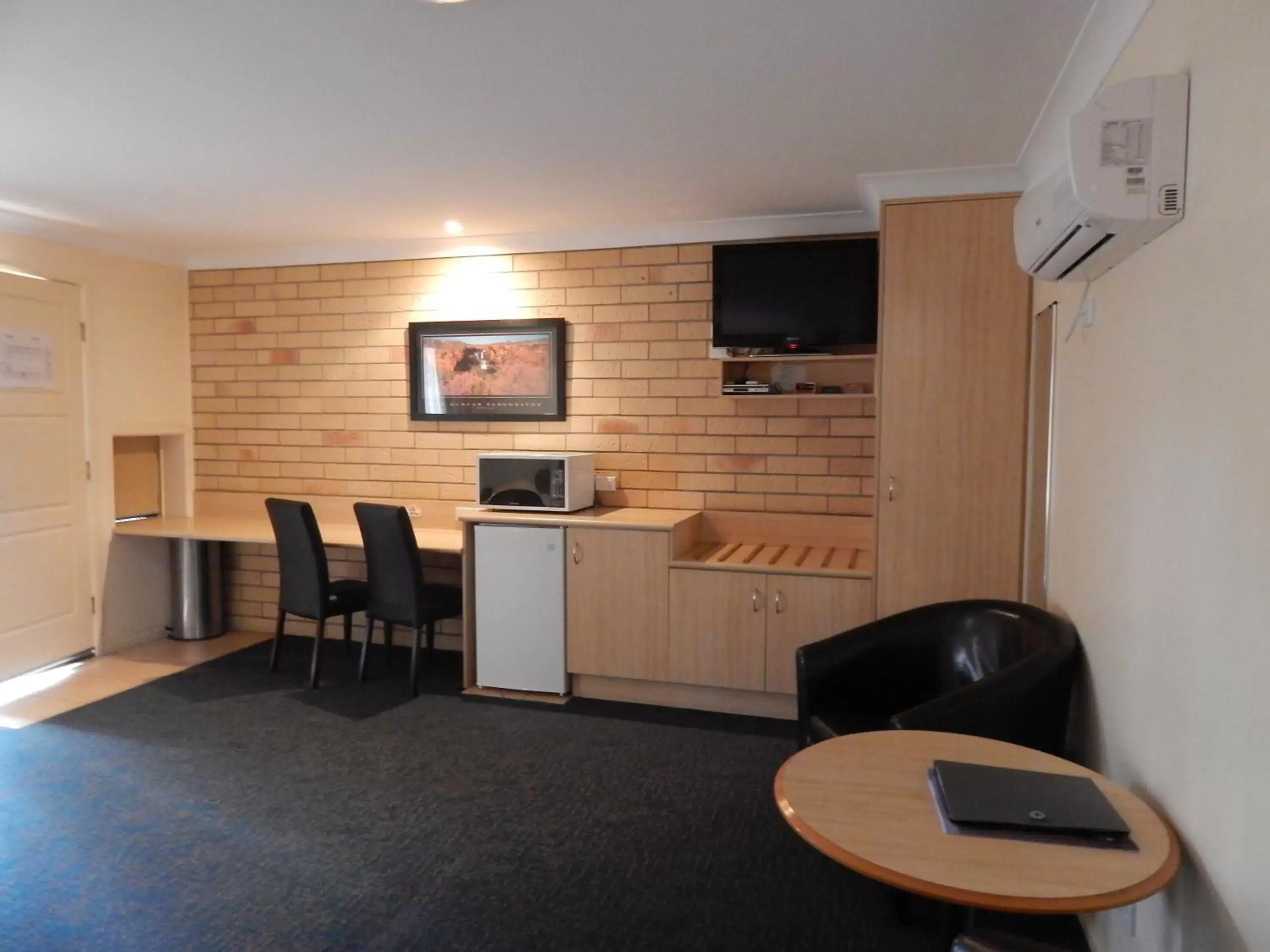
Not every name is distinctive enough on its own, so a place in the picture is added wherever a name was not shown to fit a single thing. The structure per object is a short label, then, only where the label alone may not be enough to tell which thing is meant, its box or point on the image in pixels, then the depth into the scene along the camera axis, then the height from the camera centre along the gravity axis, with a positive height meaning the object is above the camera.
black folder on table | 1.56 -0.70
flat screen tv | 3.93 +0.67
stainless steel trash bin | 5.11 -0.95
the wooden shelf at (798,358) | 3.91 +0.37
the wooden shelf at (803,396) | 4.01 +0.19
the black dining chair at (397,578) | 4.12 -0.71
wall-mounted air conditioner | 1.64 +0.55
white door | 4.29 -0.25
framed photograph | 4.67 +0.36
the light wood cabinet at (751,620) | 3.73 -0.82
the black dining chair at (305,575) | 4.26 -0.72
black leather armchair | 2.65 -0.75
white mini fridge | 4.12 -0.84
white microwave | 4.18 -0.23
